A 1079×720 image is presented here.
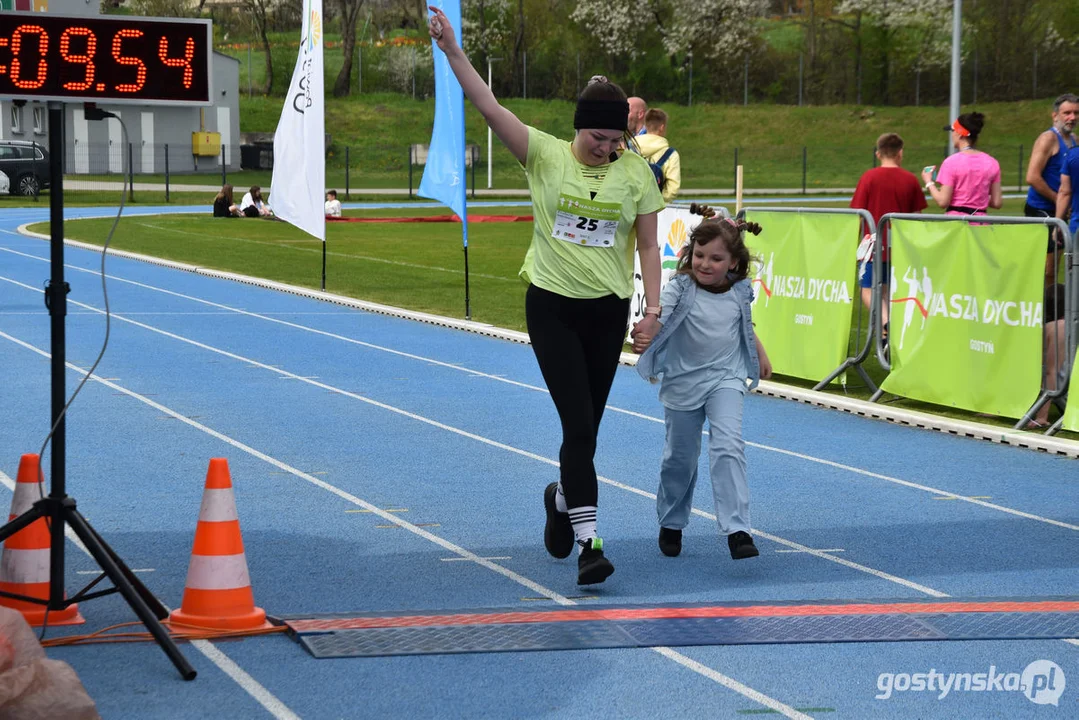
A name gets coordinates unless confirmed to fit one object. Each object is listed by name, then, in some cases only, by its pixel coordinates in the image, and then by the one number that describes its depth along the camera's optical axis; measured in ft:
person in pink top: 42.01
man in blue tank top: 38.92
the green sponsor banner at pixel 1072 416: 31.12
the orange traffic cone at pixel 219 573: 17.70
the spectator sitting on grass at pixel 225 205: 125.59
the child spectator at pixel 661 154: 42.60
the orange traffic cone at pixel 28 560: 18.38
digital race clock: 16.94
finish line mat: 17.31
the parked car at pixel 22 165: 148.36
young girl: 21.97
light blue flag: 52.06
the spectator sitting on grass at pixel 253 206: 126.31
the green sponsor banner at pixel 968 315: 32.37
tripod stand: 17.37
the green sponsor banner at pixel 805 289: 38.63
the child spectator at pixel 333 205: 125.18
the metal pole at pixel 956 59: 82.58
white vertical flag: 57.62
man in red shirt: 42.65
